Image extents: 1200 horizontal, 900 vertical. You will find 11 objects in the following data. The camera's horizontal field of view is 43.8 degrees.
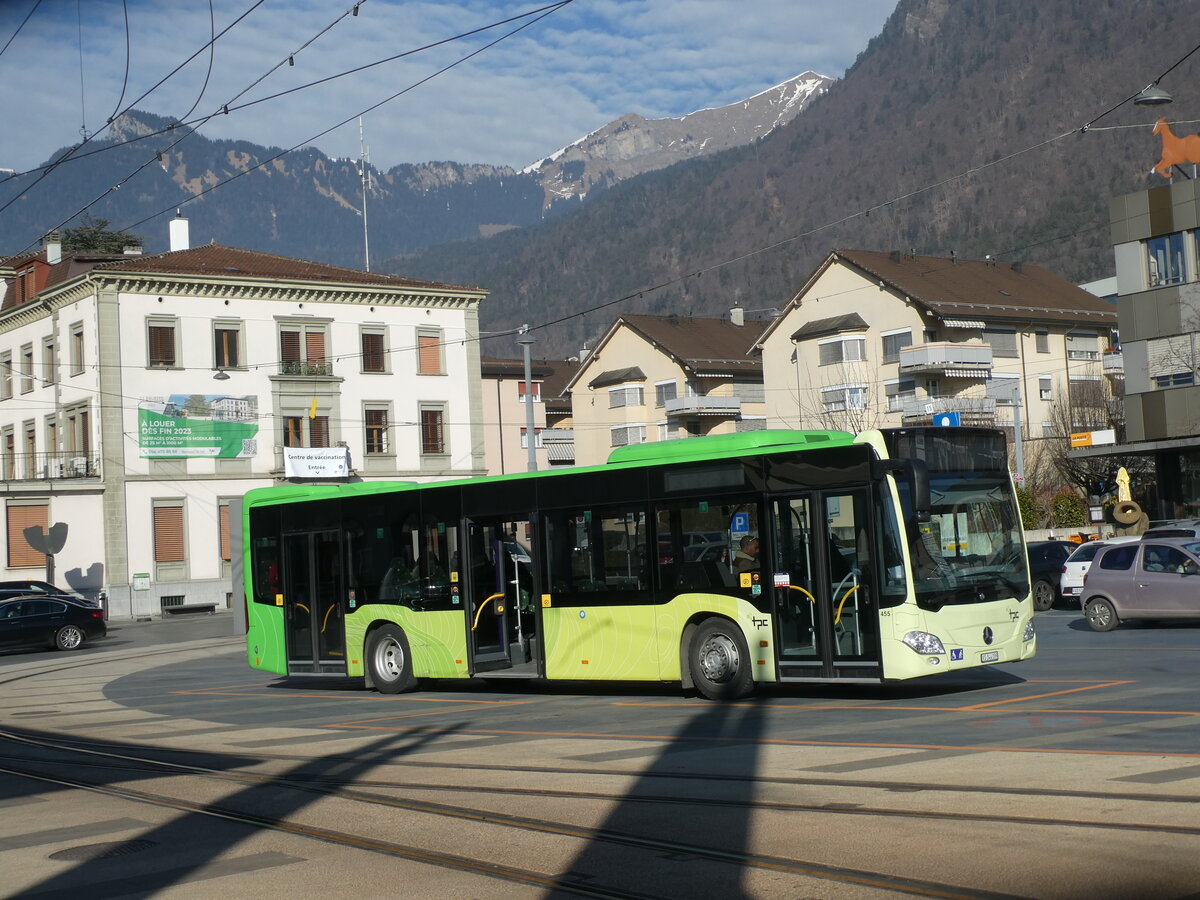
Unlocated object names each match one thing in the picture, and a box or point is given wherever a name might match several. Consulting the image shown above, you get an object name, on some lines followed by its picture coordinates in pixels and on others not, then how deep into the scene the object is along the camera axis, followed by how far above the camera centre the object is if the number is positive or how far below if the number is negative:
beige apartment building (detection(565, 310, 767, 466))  81.56 +8.39
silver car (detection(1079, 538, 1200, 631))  24.31 -1.26
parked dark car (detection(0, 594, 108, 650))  36.63 -1.33
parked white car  32.31 -1.24
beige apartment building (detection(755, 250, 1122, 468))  69.38 +8.33
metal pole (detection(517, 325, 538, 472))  41.75 +4.10
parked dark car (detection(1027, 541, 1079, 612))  34.09 -1.27
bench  55.97 -1.77
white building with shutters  56.06 +6.58
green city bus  15.81 -0.40
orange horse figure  45.53 +10.92
